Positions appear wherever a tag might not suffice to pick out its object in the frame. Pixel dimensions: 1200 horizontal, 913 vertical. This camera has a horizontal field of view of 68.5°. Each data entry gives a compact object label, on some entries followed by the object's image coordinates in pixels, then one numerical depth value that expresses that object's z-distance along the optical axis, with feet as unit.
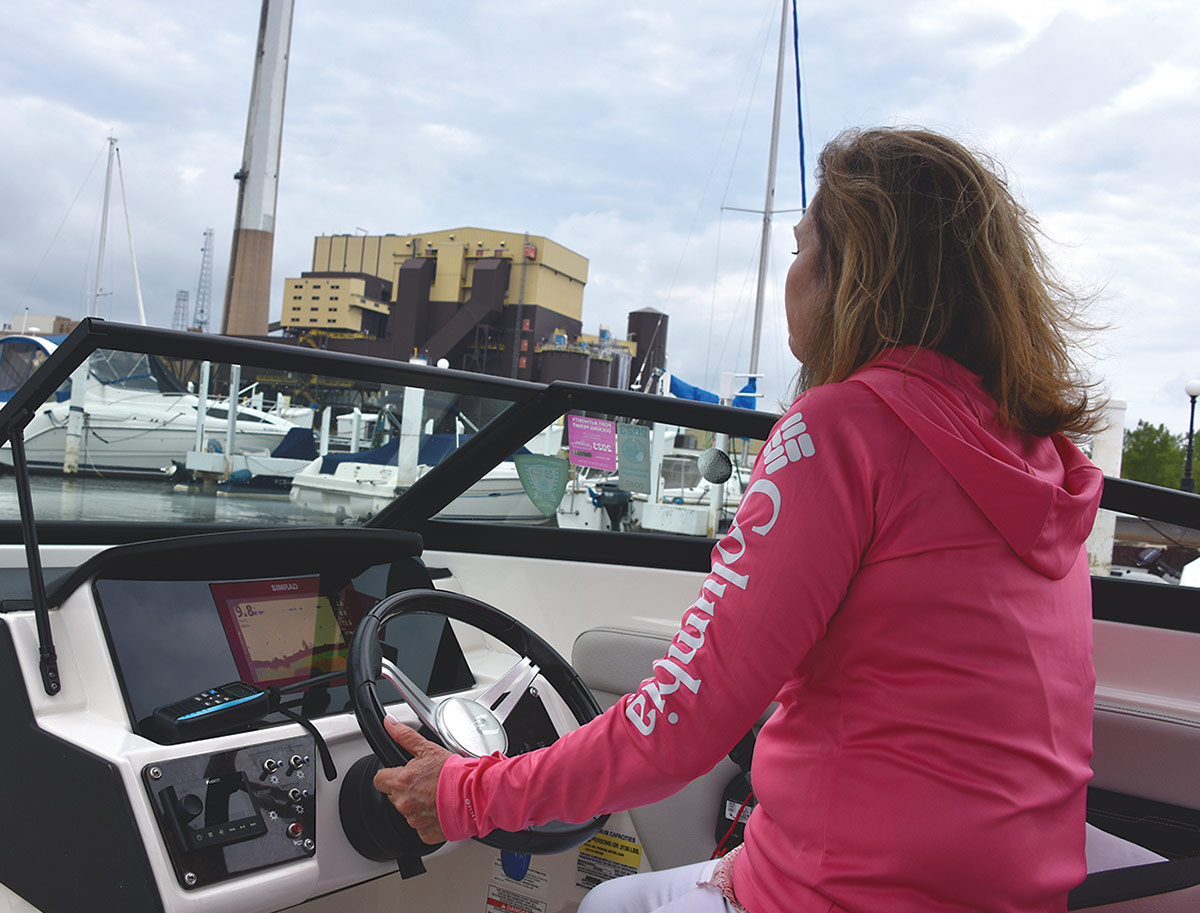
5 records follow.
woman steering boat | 2.38
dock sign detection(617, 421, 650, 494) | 6.98
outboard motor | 7.35
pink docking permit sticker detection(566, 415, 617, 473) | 6.98
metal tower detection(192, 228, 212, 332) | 170.97
